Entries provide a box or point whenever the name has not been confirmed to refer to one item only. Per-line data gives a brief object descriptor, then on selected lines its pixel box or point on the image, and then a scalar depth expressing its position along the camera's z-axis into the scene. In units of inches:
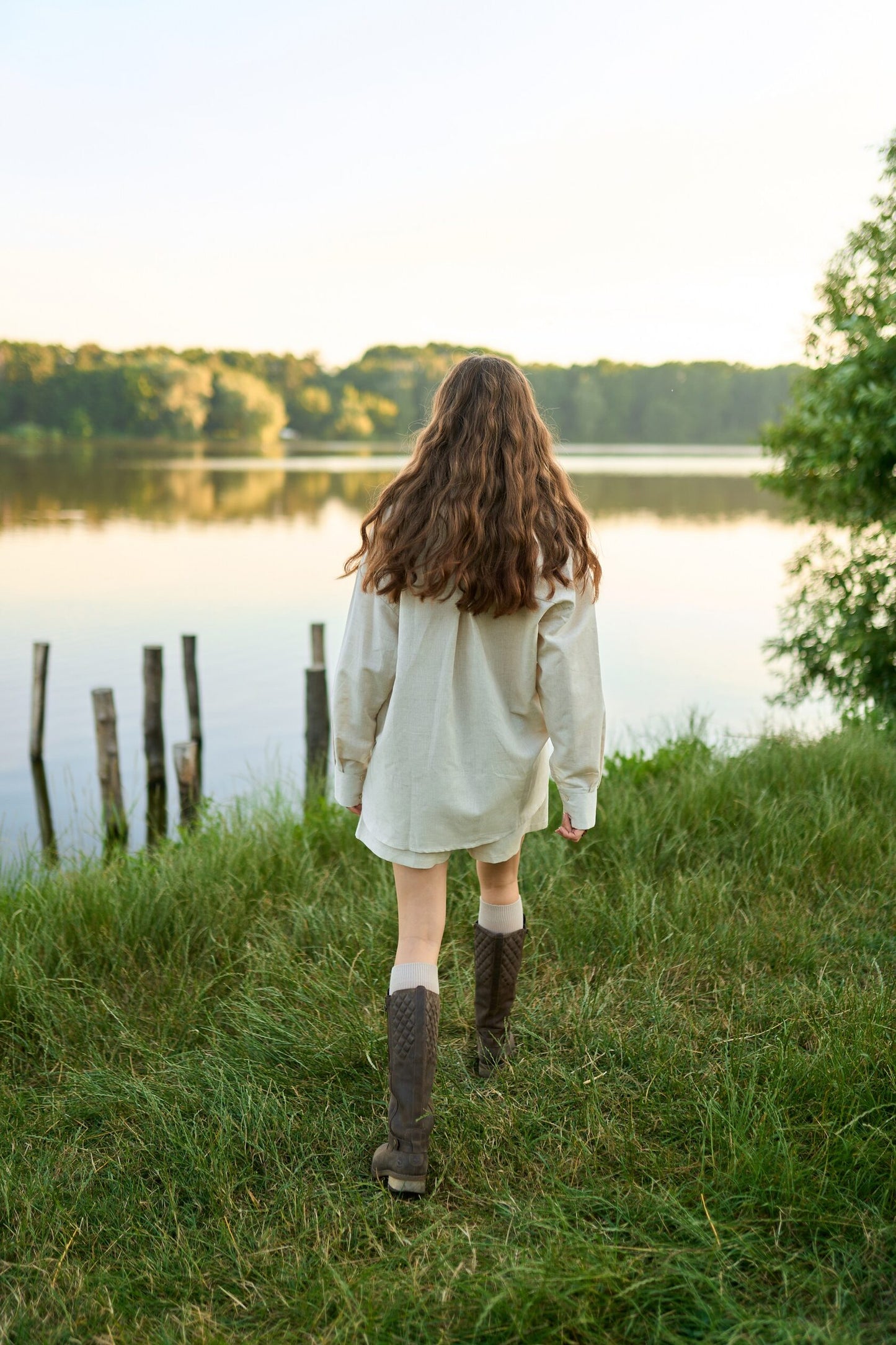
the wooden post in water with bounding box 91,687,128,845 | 323.6
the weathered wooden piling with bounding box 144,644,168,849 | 371.2
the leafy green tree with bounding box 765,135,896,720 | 234.4
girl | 81.1
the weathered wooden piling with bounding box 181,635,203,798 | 396.5
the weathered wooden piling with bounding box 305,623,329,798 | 351.3
